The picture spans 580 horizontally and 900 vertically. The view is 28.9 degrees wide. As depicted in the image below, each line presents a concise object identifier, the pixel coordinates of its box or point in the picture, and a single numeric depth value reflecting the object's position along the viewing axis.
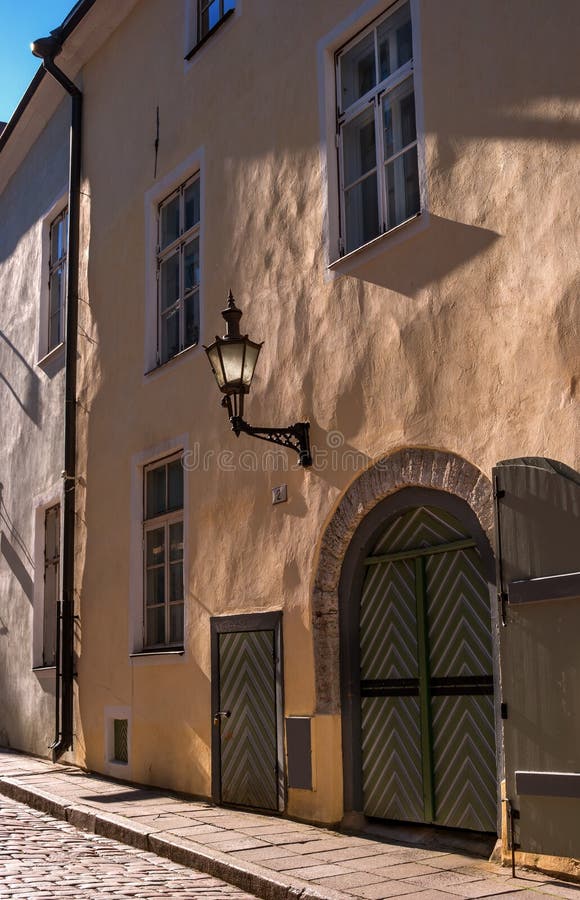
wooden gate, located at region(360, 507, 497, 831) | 6.45
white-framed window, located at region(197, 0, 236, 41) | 9.98
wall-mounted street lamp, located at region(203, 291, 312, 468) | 7.68
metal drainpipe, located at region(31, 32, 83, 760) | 11.49
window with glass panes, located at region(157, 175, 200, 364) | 10.16
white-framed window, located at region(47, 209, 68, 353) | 13.52
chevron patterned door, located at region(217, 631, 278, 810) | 8.04
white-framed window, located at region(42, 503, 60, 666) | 12.80
